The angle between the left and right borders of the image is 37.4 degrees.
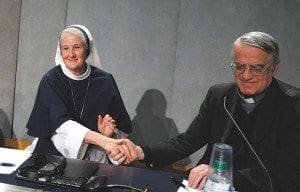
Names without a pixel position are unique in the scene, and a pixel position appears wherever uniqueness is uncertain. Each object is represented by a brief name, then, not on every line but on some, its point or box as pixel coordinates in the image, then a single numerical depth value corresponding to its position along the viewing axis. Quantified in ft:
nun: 10.34
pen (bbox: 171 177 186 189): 6.96
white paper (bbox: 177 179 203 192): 6.83
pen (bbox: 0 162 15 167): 7.15
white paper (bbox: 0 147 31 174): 6.98
